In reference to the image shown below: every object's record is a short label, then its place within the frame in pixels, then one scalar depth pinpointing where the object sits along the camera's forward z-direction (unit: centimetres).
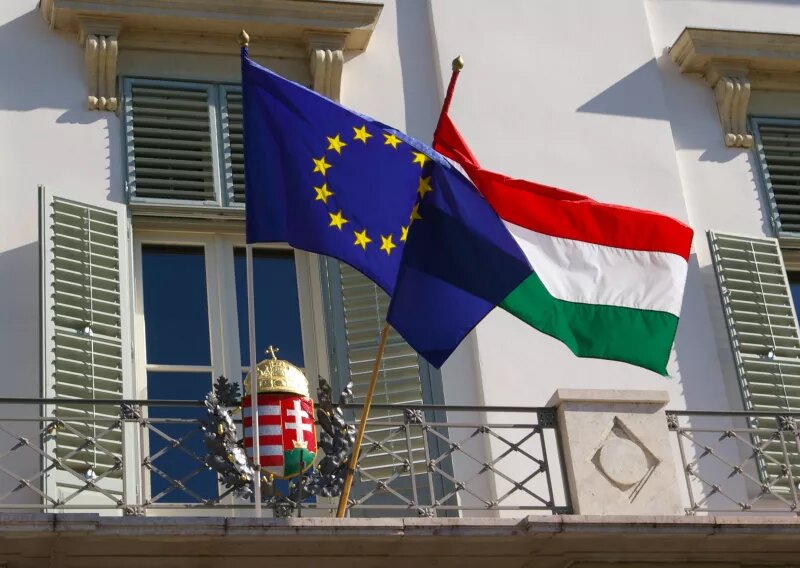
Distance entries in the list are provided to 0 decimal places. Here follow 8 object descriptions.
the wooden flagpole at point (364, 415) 1070
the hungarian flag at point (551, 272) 1084
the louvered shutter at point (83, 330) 1162
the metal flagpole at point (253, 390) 1063
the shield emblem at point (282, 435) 1080
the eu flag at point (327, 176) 1096
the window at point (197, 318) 1224
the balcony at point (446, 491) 1038
